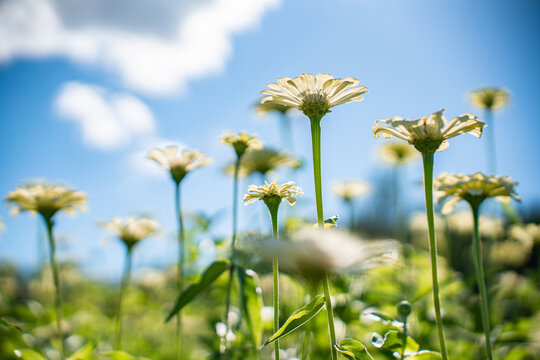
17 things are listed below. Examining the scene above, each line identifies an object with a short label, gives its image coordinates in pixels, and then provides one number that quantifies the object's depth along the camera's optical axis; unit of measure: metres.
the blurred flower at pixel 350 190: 1.10
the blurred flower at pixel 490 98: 1.21
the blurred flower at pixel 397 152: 1.13
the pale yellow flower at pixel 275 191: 0.63
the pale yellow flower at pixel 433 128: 0.62
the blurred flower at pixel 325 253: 0.53
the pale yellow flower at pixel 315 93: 0.62
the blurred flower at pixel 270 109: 0.96
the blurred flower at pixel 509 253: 1.26
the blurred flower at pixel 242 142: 0.74
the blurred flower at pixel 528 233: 0.94
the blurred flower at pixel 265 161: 0.86
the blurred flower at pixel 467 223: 1.09
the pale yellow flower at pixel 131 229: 0.80
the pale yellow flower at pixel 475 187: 0.67
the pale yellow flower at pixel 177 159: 0.73
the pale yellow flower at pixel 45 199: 0.74
